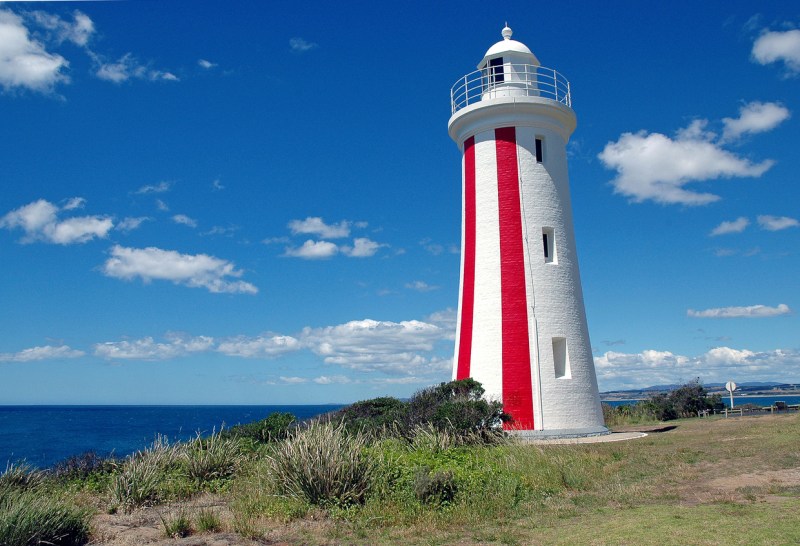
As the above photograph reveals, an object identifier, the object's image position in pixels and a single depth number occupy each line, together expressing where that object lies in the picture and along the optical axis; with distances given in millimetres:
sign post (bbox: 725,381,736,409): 31328
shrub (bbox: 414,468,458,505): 9734
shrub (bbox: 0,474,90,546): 7539
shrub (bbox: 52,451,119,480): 13070
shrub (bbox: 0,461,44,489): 11133
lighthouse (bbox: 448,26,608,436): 19188
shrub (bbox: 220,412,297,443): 16266
